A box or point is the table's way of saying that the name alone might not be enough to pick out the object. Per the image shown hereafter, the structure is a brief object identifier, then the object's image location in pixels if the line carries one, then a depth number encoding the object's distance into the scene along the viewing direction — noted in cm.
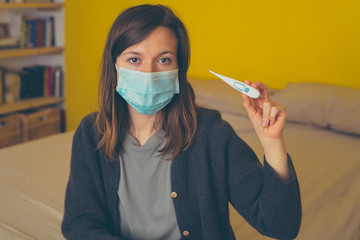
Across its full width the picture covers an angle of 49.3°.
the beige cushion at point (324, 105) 185
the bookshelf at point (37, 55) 286
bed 128
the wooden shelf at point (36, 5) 267
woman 97
